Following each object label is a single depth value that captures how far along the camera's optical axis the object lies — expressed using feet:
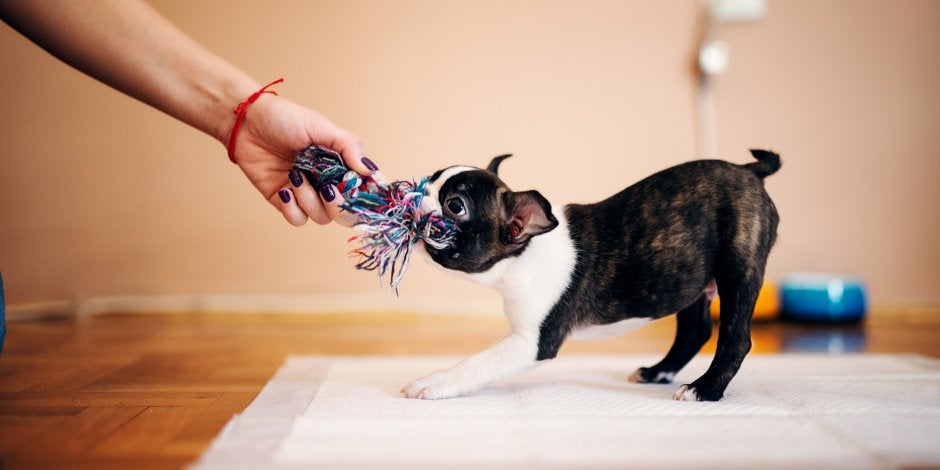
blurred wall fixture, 9.28
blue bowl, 8.61
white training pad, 2.99
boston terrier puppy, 4.10
